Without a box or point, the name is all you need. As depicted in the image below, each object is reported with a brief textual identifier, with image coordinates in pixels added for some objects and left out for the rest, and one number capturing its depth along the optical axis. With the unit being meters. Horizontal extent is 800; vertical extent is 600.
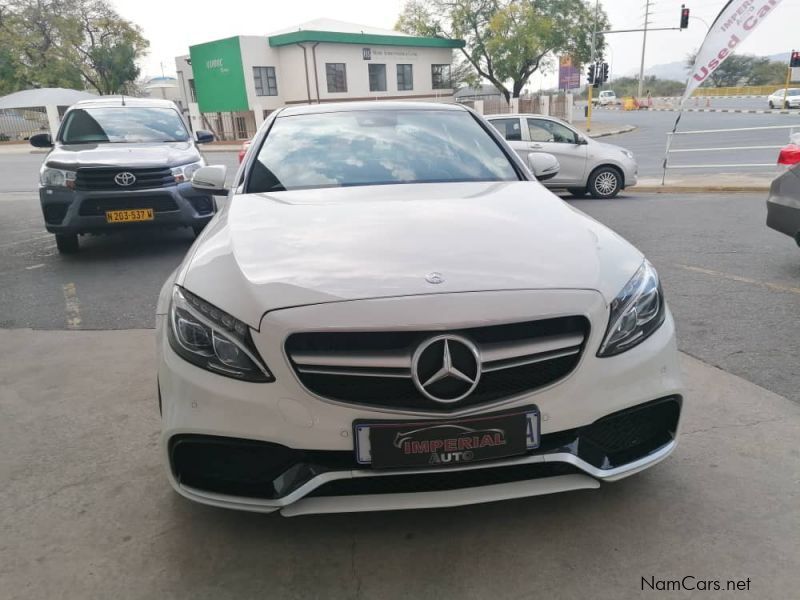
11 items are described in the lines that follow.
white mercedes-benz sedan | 1.91
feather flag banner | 10.32
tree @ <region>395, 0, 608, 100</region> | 41.81
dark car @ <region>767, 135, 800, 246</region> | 5.05
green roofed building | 35.97
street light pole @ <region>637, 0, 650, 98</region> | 66.57
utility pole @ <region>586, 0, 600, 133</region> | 28.77
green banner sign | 35.69
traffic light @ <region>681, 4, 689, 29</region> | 33.28
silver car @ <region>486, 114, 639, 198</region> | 11.05
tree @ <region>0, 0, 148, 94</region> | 46.50
